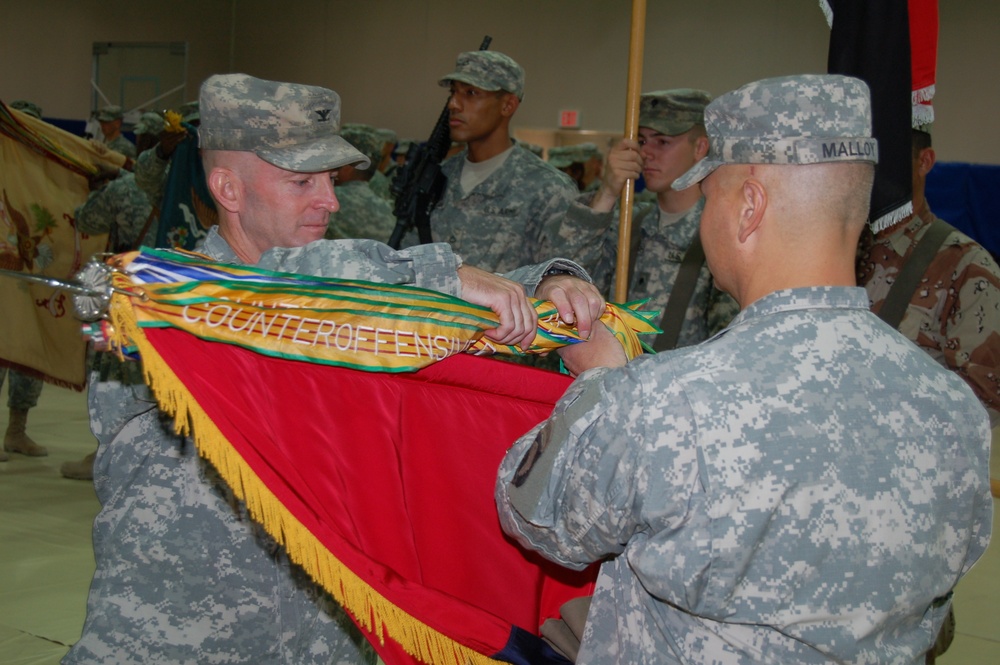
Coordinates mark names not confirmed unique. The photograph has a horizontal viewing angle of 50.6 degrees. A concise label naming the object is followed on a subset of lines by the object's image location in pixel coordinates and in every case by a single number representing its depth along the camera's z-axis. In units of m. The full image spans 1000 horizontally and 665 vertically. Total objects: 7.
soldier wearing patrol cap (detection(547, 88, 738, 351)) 3.31
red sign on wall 11.25
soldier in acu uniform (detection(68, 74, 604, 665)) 1.71
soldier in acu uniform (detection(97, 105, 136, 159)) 9.57
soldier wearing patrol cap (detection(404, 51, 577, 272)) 3.79
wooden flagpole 2.47
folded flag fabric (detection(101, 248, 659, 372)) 1.43
